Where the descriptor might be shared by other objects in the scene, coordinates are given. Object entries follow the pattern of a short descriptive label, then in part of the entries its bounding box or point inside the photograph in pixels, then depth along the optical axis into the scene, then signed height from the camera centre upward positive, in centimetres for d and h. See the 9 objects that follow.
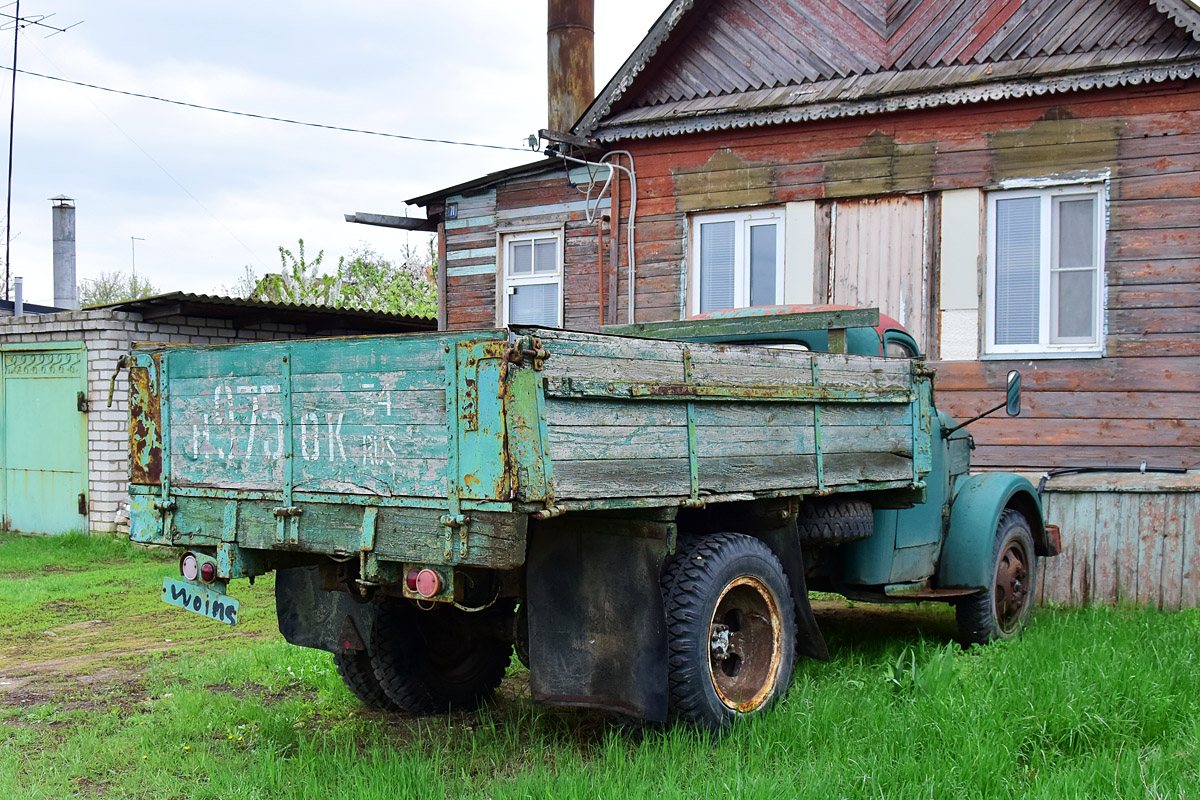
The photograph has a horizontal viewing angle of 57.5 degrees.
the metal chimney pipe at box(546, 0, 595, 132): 1491 +443
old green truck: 378 -44
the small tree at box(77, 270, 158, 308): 3994 +353
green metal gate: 1268 -68
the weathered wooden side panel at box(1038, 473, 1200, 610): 774 -109
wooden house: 868 +171
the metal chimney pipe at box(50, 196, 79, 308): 1738 +205
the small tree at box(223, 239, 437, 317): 2677 +278
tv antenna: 2252 +754
